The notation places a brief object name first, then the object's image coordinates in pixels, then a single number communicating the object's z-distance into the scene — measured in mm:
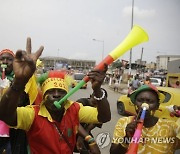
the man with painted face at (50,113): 1126
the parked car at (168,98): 4301
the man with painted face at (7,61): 1760
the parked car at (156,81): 16072
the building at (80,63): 63973
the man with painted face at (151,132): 1426
